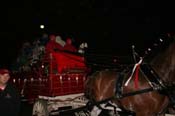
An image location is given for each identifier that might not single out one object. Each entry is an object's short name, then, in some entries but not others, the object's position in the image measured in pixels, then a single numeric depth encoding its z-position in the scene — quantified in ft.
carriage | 17.38
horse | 13.08
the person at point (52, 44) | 18.12
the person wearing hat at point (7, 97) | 10.88
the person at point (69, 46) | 19.02
